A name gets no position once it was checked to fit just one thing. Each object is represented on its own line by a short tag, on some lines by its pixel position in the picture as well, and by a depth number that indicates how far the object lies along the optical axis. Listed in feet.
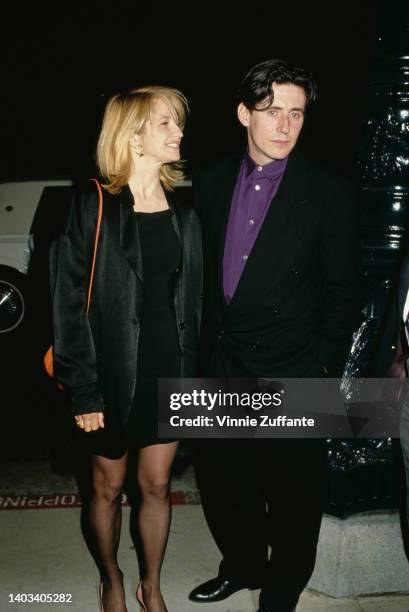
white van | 23.53
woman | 7.17
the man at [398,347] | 6.08
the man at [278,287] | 7.53
